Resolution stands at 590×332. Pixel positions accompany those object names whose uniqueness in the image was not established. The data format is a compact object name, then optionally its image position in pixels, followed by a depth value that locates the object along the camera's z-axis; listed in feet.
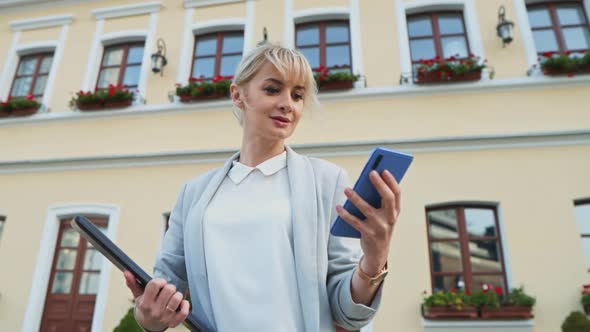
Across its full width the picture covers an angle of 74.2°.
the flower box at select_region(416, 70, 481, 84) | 21.37
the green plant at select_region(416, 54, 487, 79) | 21.25
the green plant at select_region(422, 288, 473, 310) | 17.29
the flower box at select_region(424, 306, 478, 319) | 17.12
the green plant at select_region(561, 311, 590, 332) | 15.64
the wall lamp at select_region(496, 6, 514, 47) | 21.29
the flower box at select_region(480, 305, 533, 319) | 16.81
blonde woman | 3.78
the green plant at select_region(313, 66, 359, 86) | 22.45
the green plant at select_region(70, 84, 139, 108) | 24.94
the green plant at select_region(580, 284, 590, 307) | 16.53
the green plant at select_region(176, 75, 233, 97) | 23.93
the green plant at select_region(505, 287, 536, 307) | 16.87
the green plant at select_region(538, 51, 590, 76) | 20.44
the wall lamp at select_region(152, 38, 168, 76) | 24.91
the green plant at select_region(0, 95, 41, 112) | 26.20
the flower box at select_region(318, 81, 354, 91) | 22.61
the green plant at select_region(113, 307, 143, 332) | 18.39
